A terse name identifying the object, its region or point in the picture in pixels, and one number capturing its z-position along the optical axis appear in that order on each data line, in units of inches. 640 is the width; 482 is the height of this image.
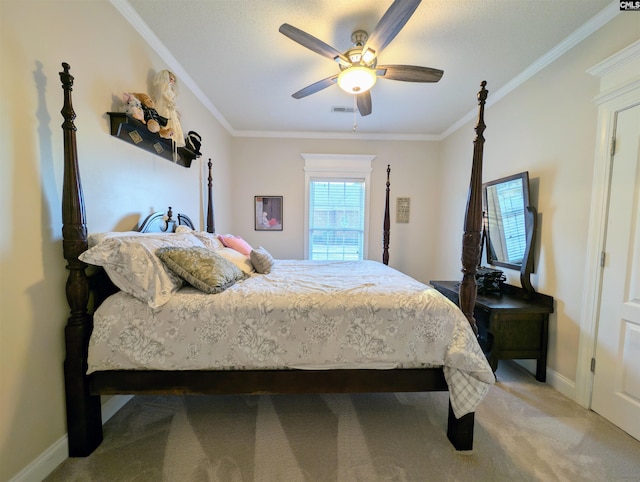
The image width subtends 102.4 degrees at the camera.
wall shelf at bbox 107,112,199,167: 65.8
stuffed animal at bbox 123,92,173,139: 67.5
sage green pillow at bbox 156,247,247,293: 57.4
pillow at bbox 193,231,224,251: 85.6
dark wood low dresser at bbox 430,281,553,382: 82.0
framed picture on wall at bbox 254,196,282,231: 165.3
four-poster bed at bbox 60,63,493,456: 50.7
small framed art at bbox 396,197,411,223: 167.5
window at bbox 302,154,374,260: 163.6
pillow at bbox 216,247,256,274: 82.8
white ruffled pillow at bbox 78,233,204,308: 51.6
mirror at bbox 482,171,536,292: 89.5
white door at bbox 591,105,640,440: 62.2
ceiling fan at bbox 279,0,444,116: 61.8
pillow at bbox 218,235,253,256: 99.6
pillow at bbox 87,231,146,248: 55.5
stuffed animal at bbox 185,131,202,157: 101.8
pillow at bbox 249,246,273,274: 86.1
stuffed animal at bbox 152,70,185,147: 80.3
